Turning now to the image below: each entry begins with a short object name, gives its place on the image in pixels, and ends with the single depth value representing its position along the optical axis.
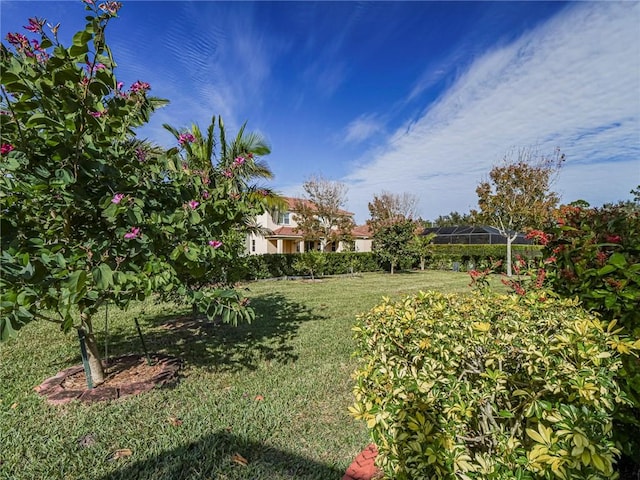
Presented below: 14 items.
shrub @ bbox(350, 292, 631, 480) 1.34
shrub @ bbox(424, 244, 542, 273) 21.06
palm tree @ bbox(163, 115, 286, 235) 7.80
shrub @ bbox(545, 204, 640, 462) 1.81
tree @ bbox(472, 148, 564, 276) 16.44
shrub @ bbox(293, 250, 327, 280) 16.66
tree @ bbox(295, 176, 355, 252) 22.45
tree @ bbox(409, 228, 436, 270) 19.20
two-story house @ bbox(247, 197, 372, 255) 26.40
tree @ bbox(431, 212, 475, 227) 54.62
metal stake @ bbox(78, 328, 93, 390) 3.57
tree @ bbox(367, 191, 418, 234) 28.38
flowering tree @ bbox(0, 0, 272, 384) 2.01
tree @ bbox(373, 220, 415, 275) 18.98
